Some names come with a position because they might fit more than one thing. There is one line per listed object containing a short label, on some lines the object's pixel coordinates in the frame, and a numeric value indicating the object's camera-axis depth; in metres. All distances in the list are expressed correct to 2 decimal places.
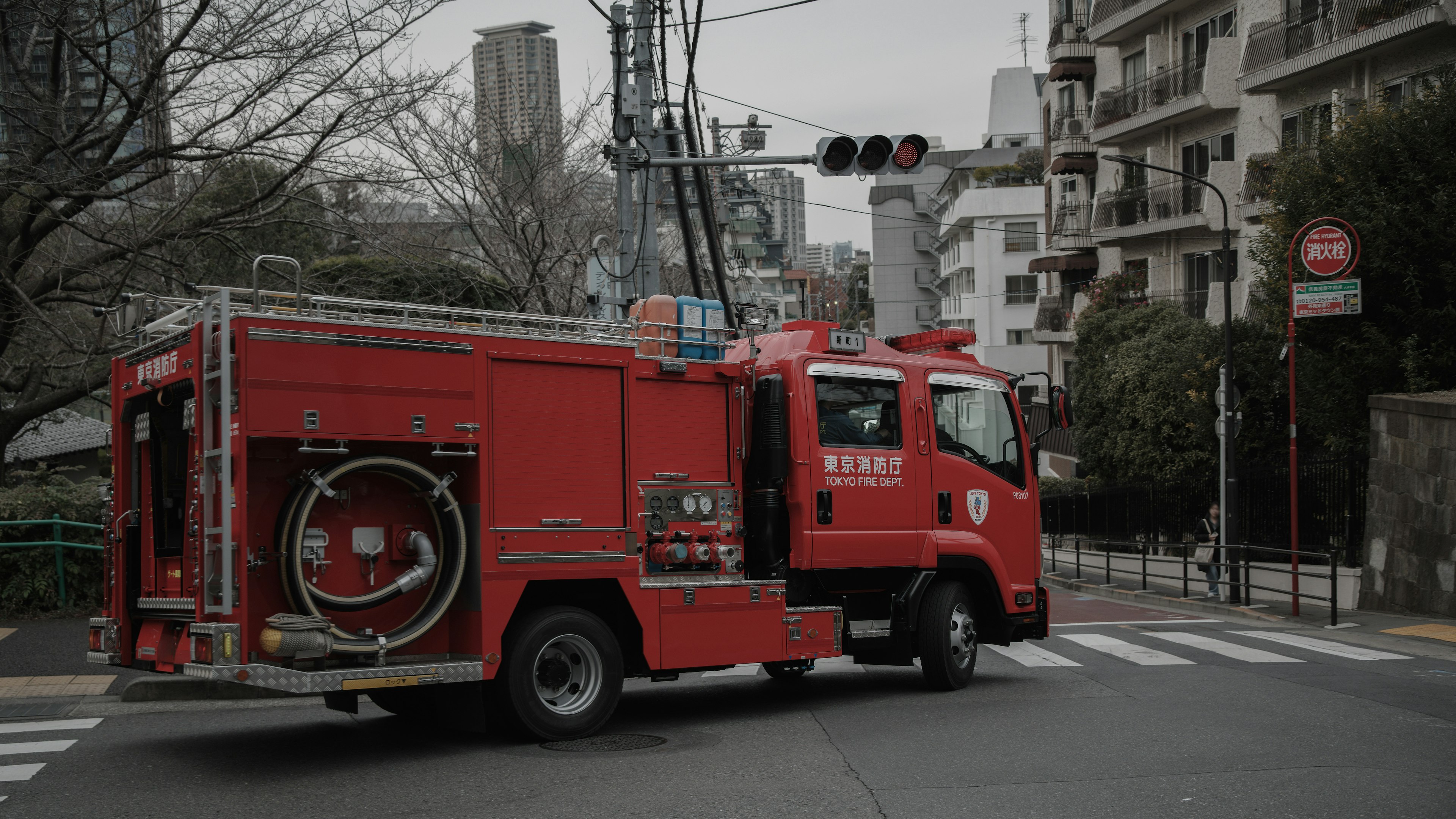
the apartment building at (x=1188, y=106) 26.50
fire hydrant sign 18.11
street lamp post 22.59
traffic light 14.07
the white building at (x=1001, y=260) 66.44
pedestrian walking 21.91
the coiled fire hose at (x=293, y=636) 7.49
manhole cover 8.69
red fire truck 7.75
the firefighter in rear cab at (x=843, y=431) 10.72
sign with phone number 18.05
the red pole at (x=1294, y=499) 18.75
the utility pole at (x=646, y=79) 15.81
